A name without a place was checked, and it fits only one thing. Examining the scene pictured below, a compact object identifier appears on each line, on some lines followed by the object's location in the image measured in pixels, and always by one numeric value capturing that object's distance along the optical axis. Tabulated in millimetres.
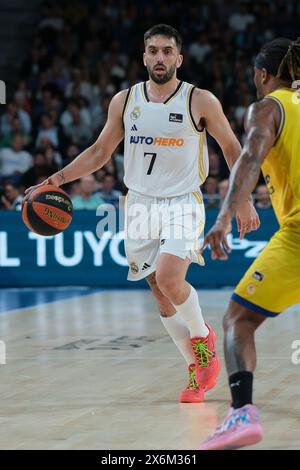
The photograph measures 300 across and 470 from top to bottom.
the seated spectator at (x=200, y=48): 18953
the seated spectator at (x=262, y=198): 14281
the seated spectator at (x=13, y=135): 17255
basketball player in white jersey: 6805
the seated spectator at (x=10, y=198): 14922
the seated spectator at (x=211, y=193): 14266
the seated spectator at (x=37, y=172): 15594
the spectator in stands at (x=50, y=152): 16038
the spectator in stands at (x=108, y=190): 14766
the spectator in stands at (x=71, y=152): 16312
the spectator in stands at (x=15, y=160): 16516
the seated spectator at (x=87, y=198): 14445
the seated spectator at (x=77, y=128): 17641
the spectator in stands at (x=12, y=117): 17750
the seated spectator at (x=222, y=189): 14141
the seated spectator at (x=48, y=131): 17344
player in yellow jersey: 4855
